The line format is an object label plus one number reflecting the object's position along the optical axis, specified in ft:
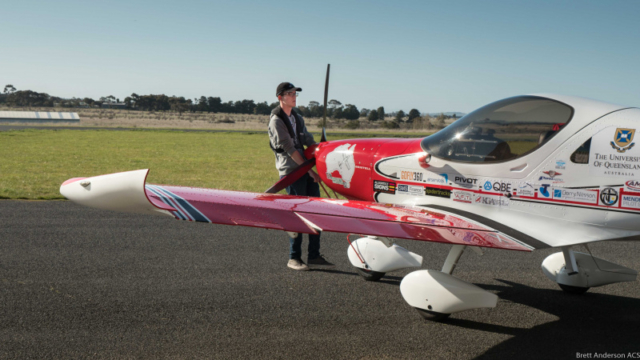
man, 18.38
